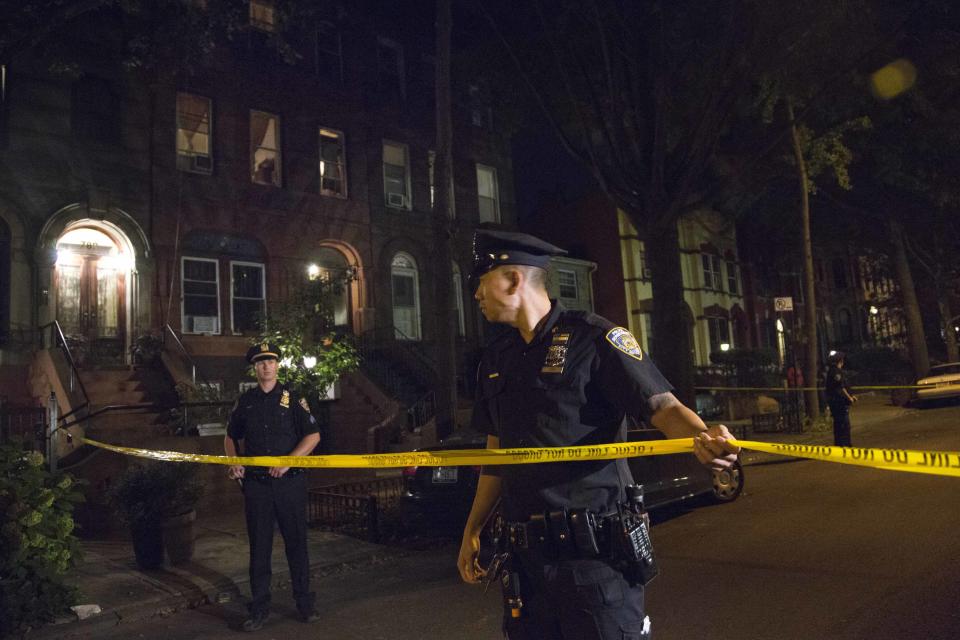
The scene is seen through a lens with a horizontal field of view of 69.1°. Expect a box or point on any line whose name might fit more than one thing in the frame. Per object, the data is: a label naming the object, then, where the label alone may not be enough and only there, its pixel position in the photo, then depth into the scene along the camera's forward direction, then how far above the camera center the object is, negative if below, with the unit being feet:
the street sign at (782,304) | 56.11 +5.19
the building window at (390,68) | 71.36 +33.16
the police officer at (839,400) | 38.52 -1.89
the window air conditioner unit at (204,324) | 56.08 +6.26
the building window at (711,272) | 109.81 +15.86
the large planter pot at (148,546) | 23.44 -4.72
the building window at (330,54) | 66.90 +32.66
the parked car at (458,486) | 25.00 -3.75
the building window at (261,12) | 61.67 +34.67
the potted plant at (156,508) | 23.25 -3.44
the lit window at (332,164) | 66.18 +21.90
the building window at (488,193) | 79.63 +21.93
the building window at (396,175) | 70.90 +21.96
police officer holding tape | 7.94 -0.68
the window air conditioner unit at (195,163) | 56.67 +19.55
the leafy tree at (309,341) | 47.32 +3.80
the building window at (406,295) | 69.62 +9.59
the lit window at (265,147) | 62.08 +22.41
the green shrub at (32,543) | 17.42 -3.38
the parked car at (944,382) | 65.05 -2.13
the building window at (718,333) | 107.55 +6.19
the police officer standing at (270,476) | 18.01 -2.04
